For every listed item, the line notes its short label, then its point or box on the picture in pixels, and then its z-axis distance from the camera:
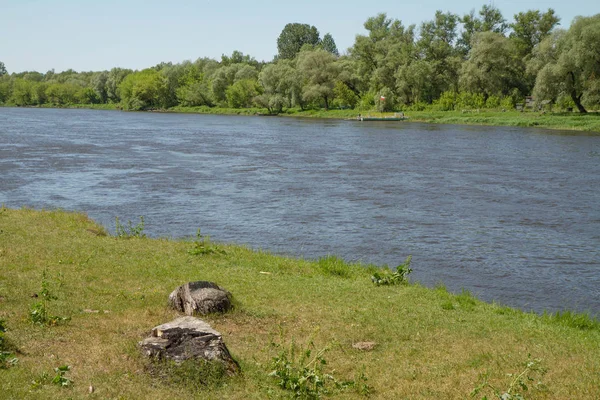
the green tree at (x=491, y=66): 88.81
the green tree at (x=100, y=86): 160.99
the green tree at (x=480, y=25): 103.06
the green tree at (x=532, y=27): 94.44
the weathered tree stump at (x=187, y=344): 8.91
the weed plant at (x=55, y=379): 8.03
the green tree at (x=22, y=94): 165.88
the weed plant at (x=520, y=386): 8.10
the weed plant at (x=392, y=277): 15.25
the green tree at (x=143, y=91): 134.25
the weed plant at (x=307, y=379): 8.56
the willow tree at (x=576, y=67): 68.12
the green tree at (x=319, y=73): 107.81
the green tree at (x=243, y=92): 119.31
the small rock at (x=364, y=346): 10.55
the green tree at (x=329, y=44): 196.62
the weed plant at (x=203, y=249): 16.92
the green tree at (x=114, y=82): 154.75
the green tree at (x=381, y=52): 102.88
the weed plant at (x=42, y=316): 10.40
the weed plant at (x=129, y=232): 19.21
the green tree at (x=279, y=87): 108.94
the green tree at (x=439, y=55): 100.81
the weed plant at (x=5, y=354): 8.45
